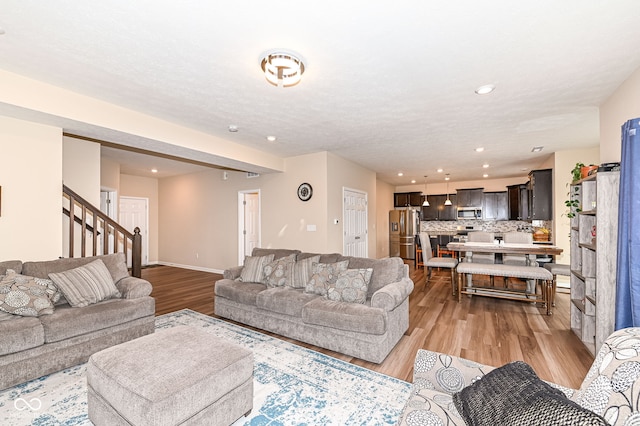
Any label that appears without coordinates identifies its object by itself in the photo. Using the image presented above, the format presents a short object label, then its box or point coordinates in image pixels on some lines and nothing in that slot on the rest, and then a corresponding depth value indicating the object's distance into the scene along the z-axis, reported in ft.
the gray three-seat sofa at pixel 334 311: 8.79
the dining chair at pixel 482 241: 19.16
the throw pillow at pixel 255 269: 12.58
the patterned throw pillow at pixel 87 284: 9.08
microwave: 29.27
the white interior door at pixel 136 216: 25.32
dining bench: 13.02
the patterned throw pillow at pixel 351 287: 9.93
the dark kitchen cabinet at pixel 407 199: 32.81
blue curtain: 6.91
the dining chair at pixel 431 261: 16.67
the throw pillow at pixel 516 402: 2.82
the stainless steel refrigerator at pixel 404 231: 30.32
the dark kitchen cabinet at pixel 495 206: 28.30
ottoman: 5.03
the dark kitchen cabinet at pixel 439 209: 30.73
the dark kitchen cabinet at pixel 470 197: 29.27
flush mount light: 7.36
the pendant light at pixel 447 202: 29.73
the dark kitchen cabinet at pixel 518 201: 24.03
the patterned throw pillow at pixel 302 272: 11.69
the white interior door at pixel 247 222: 22.29
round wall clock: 18.16
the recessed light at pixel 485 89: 9.17
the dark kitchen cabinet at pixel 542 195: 19.08
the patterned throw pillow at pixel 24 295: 8.00
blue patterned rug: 6.33
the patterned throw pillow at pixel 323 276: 10.89
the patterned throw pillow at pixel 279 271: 12.00
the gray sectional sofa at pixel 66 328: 7.41
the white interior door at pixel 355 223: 20.23
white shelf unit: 8.30
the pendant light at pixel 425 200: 29.84
